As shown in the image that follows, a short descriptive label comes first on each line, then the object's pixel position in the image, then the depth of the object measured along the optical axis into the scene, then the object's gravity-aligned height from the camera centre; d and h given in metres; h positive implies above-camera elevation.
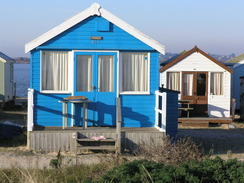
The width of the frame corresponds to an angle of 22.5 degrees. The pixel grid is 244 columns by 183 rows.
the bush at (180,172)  8.91 -1.40
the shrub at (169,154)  11.23 -1.39
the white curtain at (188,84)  27.66 -0.18
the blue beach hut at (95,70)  16.54 +0.26
